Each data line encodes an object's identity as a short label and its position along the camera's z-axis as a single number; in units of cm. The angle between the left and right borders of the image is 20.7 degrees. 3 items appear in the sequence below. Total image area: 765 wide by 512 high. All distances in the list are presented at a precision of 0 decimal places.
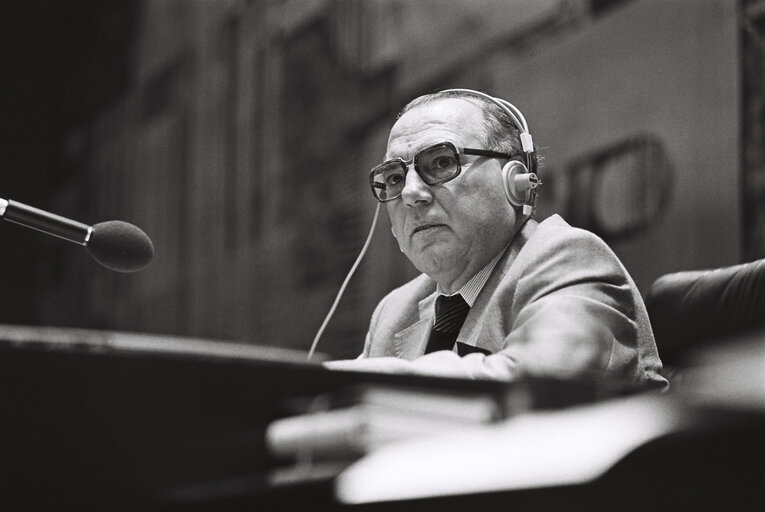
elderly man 229
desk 132
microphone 218
